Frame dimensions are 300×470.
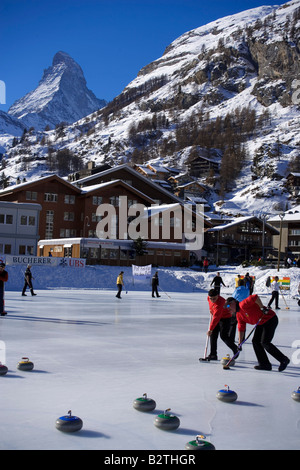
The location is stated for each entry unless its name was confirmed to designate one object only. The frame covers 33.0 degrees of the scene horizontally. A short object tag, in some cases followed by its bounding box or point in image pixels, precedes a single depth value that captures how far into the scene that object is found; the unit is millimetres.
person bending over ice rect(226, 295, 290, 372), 7887
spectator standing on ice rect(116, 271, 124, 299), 26875
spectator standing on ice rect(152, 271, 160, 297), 29434
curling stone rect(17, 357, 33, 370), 7410
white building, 47250
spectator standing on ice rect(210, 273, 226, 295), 23539
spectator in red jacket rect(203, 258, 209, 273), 46600
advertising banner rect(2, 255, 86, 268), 38678
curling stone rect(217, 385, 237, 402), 5938
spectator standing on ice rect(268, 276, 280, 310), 21930
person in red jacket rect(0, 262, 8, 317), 14750
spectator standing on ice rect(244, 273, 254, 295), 20428
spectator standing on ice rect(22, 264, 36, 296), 24500
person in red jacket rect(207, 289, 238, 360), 8719
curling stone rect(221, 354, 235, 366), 8508
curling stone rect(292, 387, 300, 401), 6074
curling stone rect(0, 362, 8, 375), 6999
